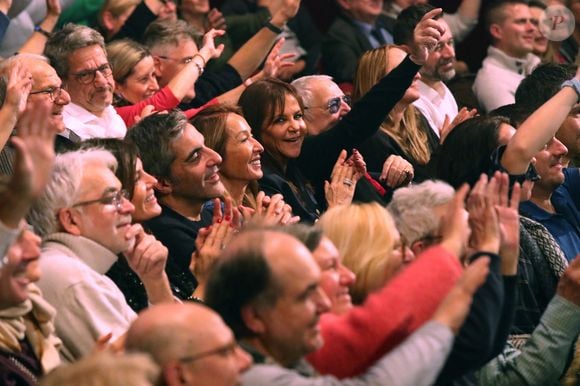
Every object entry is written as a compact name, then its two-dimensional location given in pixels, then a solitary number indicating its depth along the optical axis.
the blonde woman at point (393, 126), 11.68
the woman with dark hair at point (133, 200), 8.44
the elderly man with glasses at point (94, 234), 7.62
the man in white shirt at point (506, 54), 14.62
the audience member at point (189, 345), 5.73
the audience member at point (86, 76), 10.80
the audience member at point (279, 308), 6.12
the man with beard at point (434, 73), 13.21
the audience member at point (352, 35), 14.35
